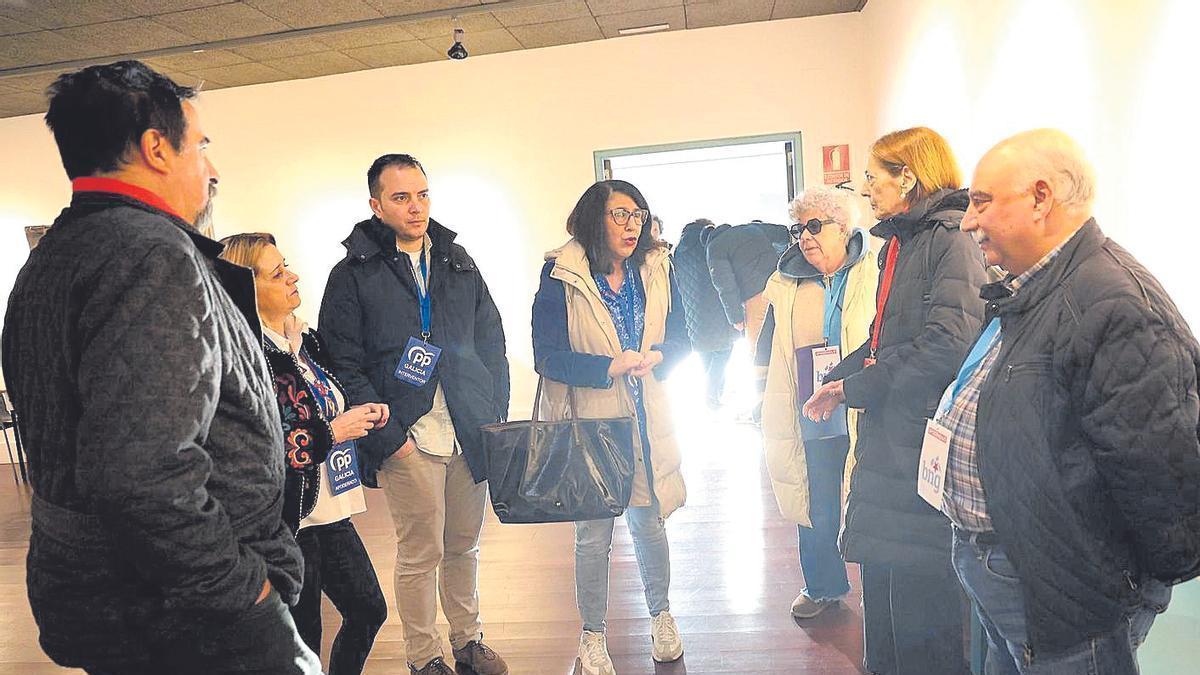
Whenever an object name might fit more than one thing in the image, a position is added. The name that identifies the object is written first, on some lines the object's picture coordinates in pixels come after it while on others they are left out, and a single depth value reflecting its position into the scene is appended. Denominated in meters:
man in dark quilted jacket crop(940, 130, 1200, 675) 1.22
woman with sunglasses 2.54
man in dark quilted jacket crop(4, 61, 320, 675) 1.03
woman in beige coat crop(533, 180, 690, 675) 2.44
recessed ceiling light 6.21
